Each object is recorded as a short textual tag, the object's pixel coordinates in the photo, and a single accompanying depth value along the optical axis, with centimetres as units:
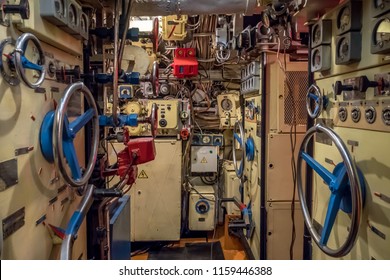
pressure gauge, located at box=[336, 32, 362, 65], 119
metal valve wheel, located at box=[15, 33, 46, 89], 99
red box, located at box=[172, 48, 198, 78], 365
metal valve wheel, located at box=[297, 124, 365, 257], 101
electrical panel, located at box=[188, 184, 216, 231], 376
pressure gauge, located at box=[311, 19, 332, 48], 144
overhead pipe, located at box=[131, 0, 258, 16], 196
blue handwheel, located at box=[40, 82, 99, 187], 103
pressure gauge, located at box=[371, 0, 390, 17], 102
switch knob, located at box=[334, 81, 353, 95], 123
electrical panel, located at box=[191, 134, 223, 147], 408
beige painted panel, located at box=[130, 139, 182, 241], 354
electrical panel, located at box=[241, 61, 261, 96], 263
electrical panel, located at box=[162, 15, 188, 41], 324
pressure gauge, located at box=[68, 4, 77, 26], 141
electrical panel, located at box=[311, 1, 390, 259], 105
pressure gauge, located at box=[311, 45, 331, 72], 145
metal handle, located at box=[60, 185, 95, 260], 120
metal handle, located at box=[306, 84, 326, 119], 152
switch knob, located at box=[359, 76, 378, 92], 107
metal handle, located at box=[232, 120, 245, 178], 312
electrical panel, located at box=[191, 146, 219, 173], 396
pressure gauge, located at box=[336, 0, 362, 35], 119
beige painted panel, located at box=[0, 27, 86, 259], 104
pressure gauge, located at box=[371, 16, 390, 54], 100
